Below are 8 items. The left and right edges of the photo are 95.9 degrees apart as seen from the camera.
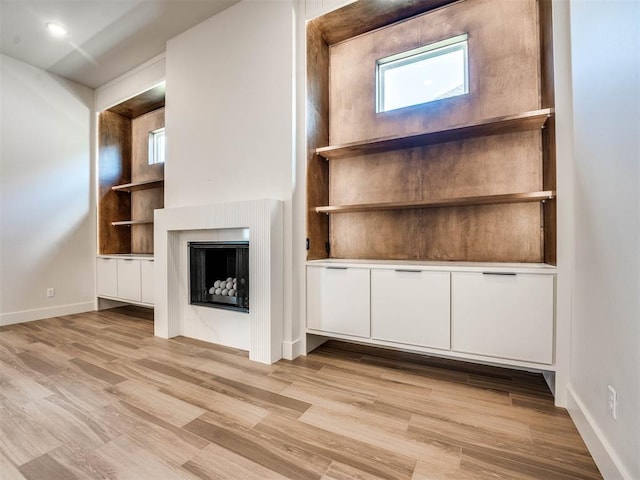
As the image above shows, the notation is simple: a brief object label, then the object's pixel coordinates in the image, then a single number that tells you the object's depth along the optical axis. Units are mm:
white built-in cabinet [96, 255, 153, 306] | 3574
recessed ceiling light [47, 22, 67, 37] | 3035
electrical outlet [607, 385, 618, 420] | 1137
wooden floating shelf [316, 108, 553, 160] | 1961
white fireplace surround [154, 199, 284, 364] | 2379
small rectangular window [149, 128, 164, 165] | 4333
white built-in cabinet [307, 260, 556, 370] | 1789
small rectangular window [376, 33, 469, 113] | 2488
